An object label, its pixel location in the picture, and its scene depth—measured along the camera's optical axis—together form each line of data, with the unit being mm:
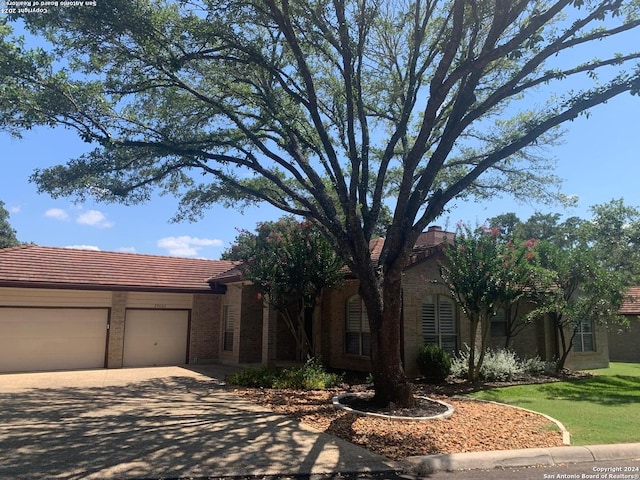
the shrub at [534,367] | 15781
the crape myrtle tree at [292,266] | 14258
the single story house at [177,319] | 15766
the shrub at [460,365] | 14641
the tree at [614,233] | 23000
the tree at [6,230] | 50812
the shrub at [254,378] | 13211
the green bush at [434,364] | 13922
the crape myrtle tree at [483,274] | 13391
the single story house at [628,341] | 26188
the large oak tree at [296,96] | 9328
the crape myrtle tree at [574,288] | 15383
